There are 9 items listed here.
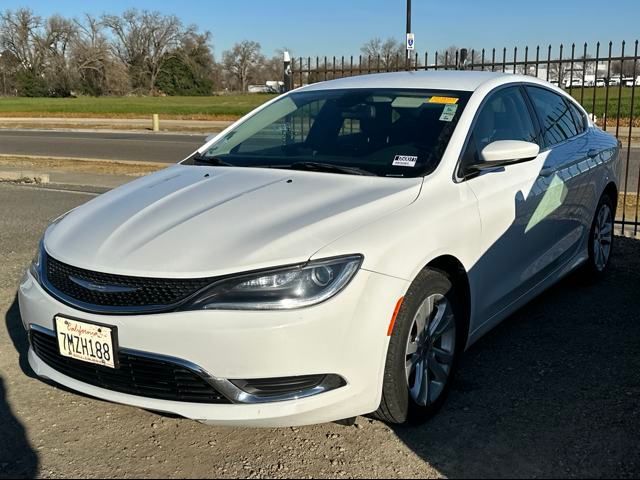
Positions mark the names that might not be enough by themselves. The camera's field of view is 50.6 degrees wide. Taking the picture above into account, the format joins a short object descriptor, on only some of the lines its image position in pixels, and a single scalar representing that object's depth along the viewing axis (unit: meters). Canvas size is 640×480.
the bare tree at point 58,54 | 91.19
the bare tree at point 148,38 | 102.44
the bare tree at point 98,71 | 91.88
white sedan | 2.65
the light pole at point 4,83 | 93.06
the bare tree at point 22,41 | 95.50
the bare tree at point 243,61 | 115.56
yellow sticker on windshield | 3.92
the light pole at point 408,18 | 24.50
